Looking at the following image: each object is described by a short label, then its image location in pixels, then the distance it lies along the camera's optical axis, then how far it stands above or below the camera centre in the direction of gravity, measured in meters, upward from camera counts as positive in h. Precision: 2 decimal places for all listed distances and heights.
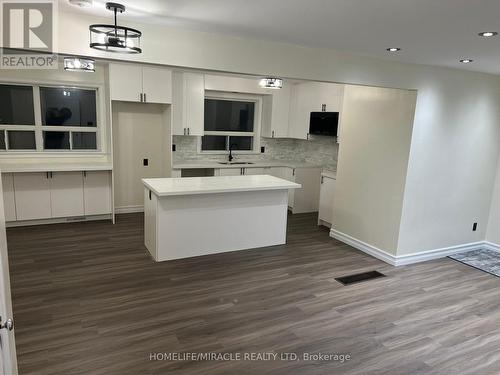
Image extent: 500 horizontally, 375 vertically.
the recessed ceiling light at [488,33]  2.43 +0.77
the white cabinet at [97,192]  5.35 -1.07
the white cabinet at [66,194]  5.14 -1.08
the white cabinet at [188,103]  5.69 +0.40
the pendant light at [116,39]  2.05 +0.51
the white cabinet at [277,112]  6.55 +0.37
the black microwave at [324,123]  5.54 +0.18
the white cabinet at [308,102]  5.58 +0.55
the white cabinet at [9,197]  4.79 -1.09
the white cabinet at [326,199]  5.53 -1.04
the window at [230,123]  6.48 +0.12
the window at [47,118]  4.98 +0.03
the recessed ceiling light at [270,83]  4.47 +0.64
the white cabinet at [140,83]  5.11 +0.62
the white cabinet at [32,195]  4.93 -1.08
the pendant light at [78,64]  4.10 +0.68
